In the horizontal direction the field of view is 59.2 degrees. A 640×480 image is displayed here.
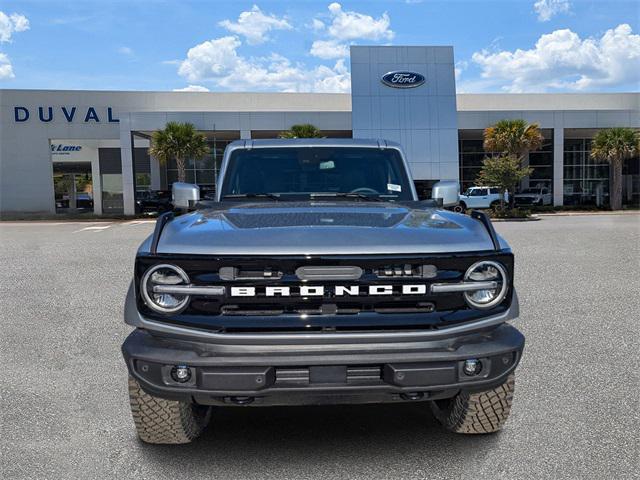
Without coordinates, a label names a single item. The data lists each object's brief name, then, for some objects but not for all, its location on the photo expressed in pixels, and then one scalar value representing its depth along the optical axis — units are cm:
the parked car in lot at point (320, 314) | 256
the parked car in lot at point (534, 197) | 3725
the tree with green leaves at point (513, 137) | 3228
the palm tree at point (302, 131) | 3162
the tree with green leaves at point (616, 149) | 3341
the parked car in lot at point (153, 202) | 3388
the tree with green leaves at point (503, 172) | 2984
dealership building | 3303
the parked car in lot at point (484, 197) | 3356
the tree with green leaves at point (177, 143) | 3097
